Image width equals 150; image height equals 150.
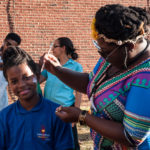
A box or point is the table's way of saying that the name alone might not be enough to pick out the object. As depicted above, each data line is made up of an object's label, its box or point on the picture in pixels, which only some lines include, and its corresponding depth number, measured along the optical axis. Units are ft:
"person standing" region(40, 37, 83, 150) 13.60
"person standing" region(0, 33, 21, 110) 15.05
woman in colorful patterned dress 5.82
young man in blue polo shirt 7.02
